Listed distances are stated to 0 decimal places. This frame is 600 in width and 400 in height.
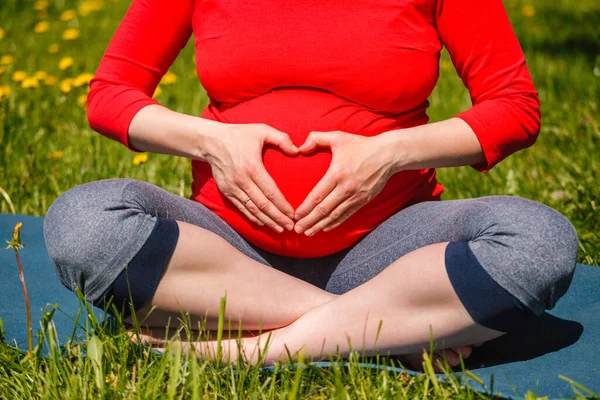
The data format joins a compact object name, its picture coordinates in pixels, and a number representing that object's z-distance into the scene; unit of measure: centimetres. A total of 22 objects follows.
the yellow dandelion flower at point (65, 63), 333
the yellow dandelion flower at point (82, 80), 292
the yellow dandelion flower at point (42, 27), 405
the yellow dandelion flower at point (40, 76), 310
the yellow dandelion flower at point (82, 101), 314
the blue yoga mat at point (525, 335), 150
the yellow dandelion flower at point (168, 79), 333
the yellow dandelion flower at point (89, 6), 474
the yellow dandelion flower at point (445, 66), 416
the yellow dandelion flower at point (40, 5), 488
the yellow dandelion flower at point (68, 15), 437
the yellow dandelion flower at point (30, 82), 305
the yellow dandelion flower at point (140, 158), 228
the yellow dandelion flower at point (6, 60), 346
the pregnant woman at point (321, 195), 151
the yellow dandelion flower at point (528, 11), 545
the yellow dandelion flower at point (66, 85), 294
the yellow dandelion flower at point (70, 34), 414
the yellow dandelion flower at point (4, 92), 287
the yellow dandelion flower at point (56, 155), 278
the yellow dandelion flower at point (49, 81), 328
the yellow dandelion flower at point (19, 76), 331
